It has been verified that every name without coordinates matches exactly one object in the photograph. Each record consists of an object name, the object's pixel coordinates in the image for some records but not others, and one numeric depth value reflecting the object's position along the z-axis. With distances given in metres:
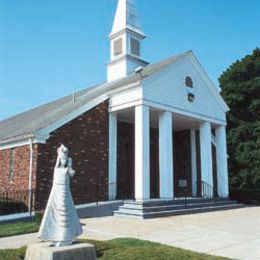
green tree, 23.16
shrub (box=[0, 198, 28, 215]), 11.99
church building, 13.91
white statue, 5.72
